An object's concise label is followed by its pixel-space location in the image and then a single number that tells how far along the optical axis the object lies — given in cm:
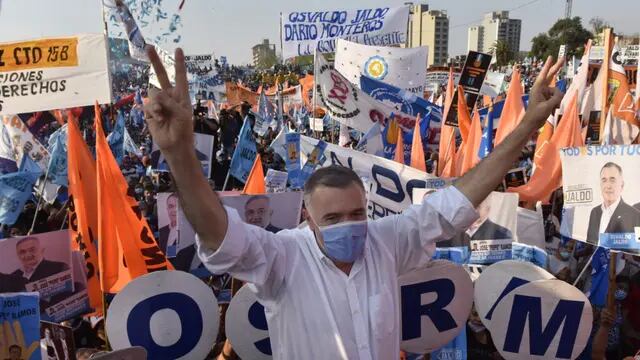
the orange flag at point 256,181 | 492
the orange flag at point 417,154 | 630
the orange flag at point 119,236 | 355
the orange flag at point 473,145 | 597
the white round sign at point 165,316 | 288
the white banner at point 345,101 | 800
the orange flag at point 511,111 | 632
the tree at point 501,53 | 5778
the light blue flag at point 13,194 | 480
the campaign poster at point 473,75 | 780
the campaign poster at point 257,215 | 405
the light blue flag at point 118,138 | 923
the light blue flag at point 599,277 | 351
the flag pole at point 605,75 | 611
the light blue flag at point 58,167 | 575
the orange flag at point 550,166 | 530
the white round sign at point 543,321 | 287
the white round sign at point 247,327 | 289
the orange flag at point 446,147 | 678
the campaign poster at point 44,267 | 341
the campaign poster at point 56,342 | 252
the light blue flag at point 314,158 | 547
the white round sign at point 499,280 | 294
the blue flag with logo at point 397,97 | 947
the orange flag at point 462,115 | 732
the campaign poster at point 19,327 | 246
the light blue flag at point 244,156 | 670
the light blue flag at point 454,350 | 309
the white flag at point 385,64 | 1048
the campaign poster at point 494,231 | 383
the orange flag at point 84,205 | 396
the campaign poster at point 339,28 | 1099
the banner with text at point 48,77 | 523
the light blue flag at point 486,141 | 611
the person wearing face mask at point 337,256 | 168
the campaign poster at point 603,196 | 346
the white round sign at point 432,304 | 279
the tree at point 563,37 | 4916
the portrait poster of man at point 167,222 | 416
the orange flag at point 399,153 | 650
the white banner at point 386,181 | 455
